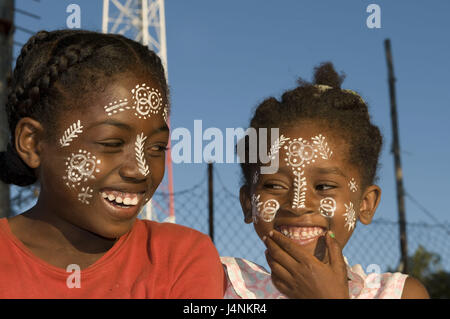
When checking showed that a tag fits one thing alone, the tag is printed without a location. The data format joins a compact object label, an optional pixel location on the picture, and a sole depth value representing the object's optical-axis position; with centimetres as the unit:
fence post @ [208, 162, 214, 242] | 627
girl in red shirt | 249
